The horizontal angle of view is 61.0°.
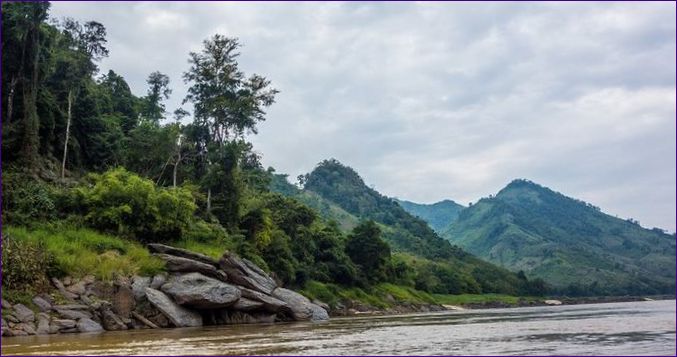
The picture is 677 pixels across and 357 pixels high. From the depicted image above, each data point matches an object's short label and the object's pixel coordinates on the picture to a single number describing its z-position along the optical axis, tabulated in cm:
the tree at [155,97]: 7938
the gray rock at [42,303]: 2780
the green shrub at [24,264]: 2809
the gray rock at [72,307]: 2841
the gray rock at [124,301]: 3083
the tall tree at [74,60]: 4672
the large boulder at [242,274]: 3803
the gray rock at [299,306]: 4106
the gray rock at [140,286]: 3247
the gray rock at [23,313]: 2636
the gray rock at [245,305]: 3638
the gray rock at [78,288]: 3048
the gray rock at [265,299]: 3741
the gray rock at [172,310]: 3206
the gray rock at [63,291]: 2986
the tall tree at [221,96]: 6125
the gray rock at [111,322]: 2948
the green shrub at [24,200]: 3391
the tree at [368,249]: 8400
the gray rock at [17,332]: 2488
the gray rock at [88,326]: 2770
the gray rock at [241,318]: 3622
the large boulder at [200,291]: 3341
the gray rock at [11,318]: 2570
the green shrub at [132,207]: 3838
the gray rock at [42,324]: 2606
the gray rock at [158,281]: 3421
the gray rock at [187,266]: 3650
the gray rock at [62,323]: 2702
